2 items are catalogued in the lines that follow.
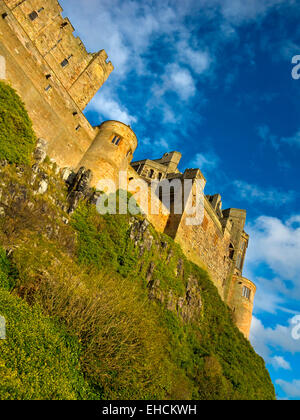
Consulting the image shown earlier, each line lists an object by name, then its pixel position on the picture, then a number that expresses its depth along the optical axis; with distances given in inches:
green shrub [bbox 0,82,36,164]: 654.5
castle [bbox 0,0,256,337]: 815.7
